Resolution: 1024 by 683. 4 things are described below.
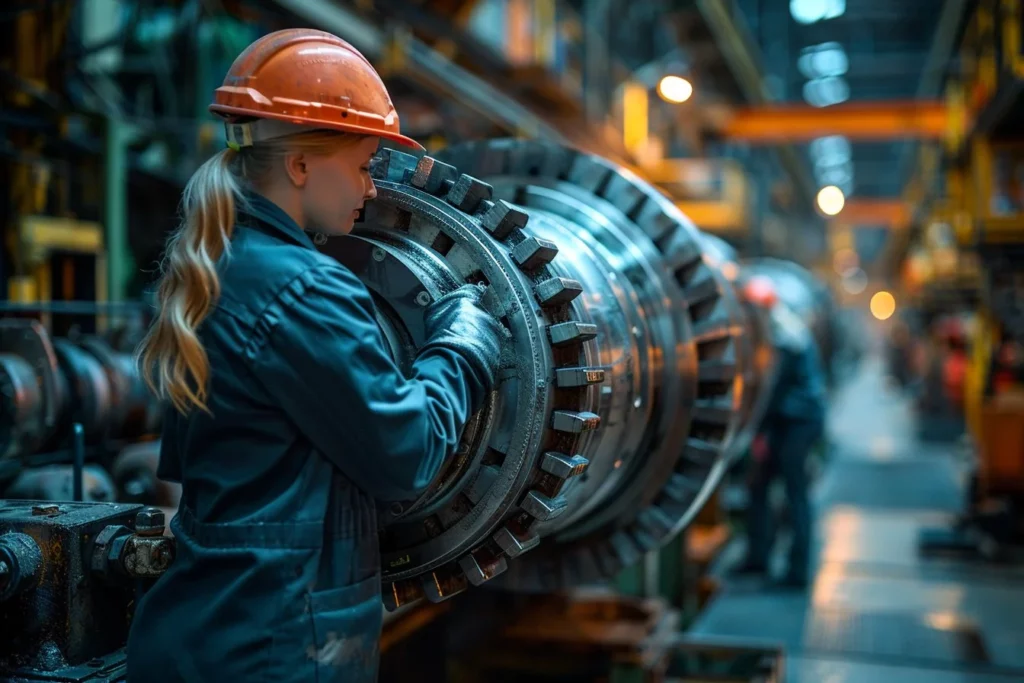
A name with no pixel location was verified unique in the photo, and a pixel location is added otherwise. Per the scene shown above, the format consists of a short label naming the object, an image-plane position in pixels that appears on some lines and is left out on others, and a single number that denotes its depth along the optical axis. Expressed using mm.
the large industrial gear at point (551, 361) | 1902
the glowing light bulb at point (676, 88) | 6941
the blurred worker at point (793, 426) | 5652
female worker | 1530
